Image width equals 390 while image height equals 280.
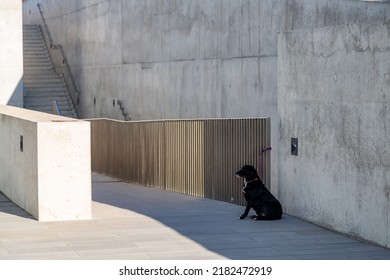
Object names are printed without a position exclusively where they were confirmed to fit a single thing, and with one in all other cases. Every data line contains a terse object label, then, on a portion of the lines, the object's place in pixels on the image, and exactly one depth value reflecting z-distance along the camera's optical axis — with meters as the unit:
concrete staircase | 30.56
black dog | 13.69
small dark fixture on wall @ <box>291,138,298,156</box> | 14.12
